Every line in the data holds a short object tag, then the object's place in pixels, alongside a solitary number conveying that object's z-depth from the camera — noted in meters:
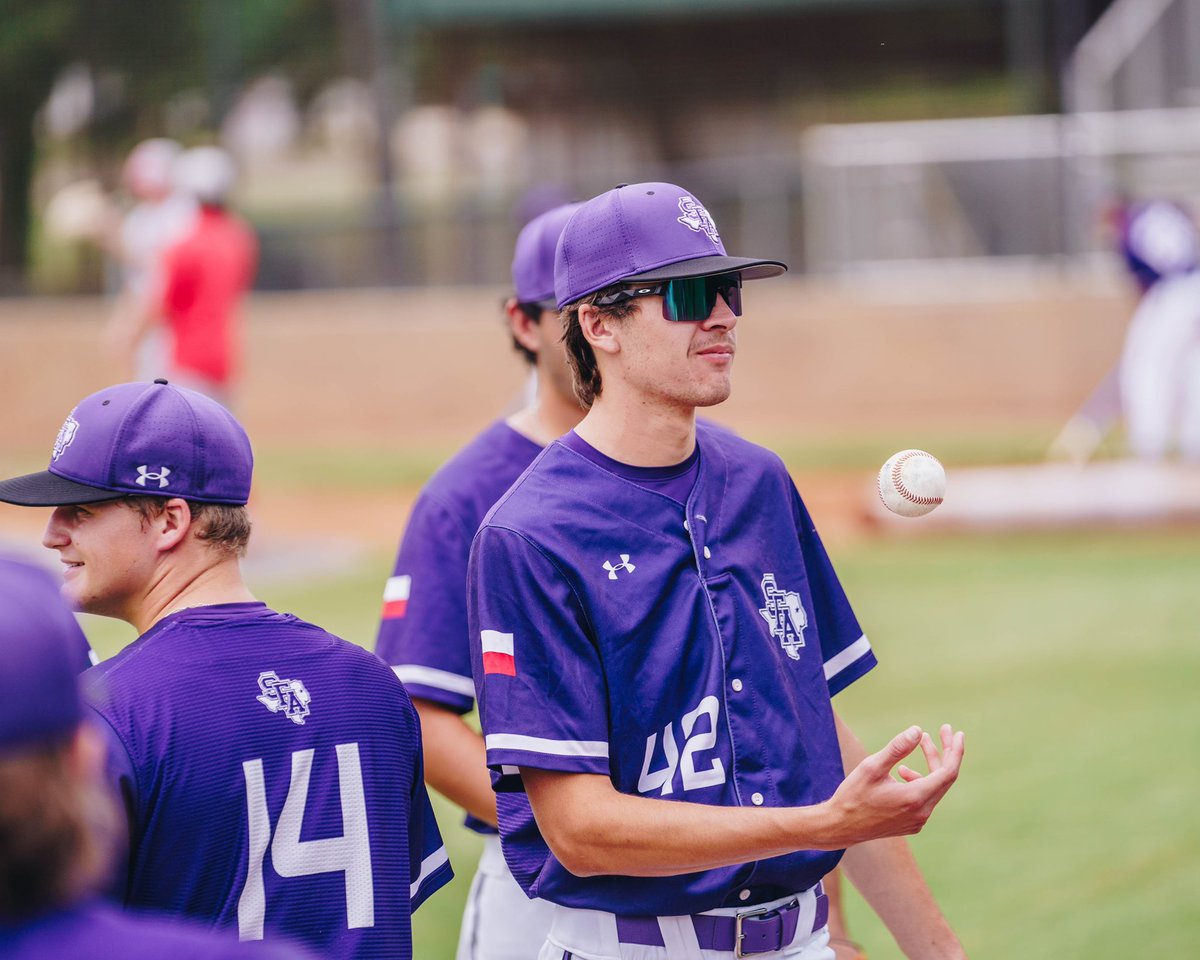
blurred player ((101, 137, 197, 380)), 22.31
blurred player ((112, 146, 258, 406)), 22.27
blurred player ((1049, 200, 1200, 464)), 28.28
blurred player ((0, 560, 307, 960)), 3.00
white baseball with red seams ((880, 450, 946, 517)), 6.37
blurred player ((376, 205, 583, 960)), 6.95
